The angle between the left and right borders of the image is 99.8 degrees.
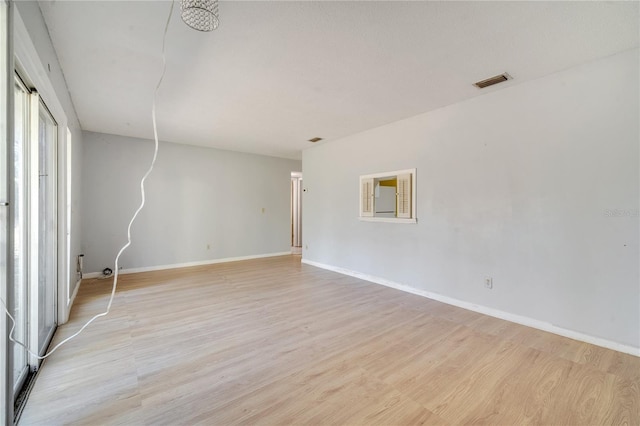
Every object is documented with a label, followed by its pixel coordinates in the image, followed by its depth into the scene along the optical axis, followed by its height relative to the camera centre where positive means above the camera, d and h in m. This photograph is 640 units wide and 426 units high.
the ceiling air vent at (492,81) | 2.71 +1.37
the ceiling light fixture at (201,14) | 1.44 +1.10
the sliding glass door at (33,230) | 1.78 -0.14
